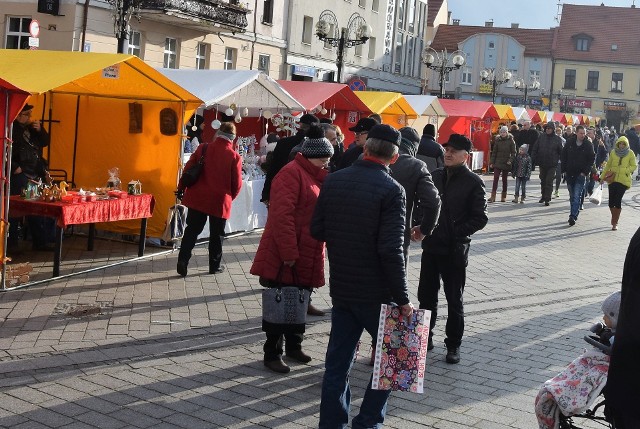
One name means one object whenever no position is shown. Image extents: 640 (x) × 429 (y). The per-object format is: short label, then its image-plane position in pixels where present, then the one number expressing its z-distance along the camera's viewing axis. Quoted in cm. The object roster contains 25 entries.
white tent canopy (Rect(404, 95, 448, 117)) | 2533
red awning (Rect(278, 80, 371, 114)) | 1820
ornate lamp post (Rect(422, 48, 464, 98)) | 3172
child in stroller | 492
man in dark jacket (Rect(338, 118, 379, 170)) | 866
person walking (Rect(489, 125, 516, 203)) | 2186
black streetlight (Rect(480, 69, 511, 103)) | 4447
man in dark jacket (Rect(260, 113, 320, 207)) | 998
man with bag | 525
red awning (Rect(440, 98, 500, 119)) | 2920
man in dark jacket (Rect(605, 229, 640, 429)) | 336
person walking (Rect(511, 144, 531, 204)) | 2253
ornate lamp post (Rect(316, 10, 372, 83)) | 2314
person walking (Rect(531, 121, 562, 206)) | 2124
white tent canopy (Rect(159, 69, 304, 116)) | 1451
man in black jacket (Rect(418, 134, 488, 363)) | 757
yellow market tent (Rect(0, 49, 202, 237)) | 1248
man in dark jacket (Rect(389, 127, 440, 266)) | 708
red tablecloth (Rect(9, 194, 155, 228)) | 1013
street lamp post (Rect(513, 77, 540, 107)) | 5341
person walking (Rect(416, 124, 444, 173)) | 1054
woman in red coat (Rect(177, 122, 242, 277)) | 1057
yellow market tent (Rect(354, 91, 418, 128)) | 2111
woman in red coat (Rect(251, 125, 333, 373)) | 659
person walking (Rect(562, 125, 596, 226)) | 1886
